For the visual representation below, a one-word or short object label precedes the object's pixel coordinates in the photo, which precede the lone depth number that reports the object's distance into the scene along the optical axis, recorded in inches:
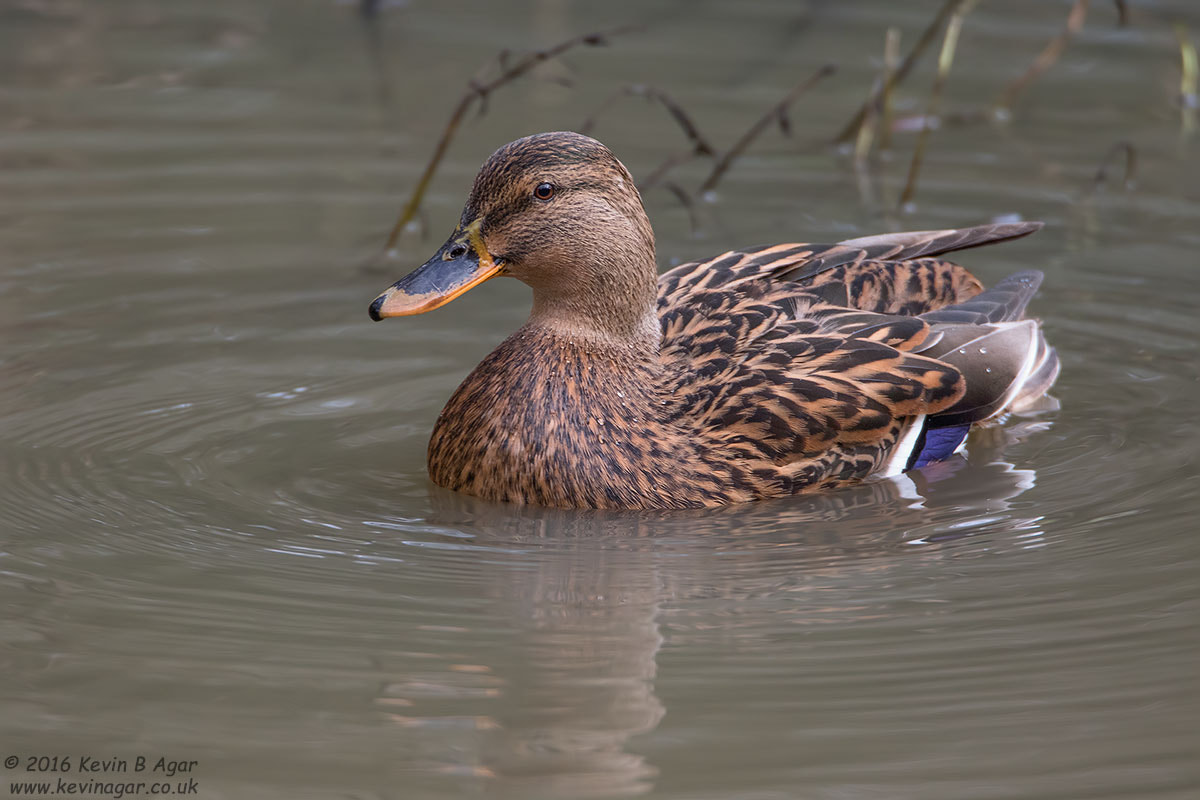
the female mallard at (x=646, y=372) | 474.0
